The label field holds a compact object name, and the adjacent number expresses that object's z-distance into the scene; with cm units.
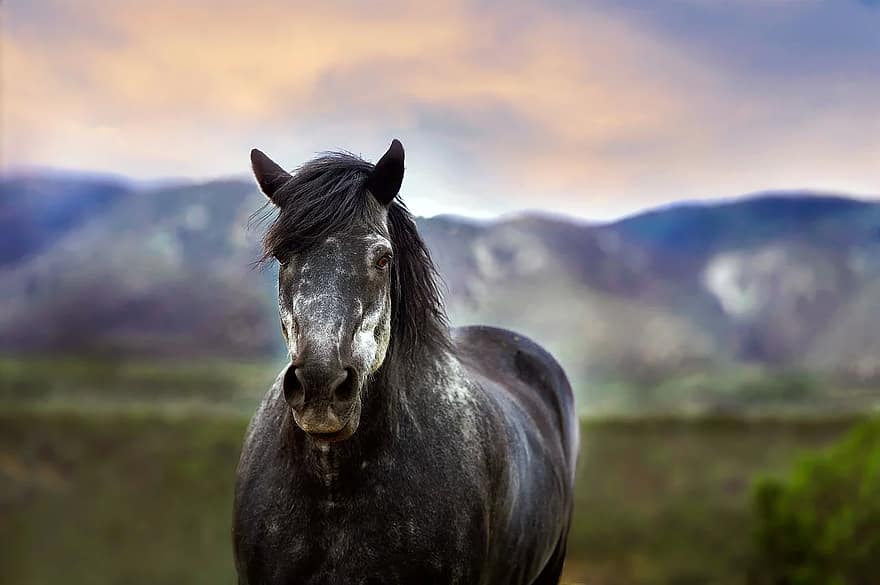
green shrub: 1742
